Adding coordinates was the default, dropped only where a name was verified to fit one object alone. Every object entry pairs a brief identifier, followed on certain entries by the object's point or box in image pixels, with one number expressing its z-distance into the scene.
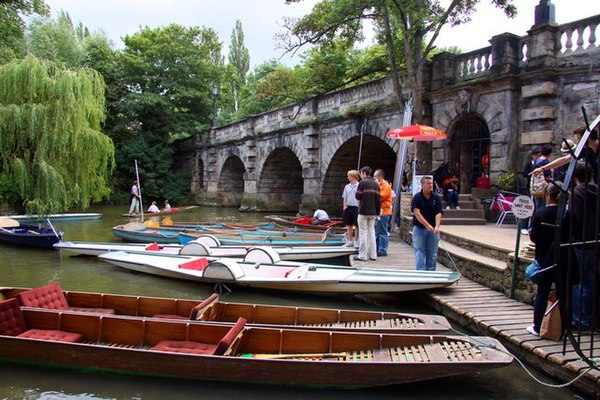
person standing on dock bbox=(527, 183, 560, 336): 4.27
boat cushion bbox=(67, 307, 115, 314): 5.66
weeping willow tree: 12.26
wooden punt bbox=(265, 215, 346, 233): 12.90
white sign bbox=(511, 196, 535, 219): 5.48
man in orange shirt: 8.80
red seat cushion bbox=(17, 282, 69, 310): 5.30
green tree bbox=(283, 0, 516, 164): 11.66
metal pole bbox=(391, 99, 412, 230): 11.73
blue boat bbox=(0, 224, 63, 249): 11.89
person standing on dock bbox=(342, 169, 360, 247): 8.82
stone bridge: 9.99
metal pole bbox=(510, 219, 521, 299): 5.51
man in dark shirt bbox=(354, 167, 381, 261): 7.70
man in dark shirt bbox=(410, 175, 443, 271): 6.48
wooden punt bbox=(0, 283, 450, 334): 4.94
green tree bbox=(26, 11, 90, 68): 27.44
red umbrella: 10.05
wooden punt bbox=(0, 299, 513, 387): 4.05
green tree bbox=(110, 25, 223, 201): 28.88
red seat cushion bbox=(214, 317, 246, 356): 4.21
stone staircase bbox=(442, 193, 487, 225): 10.48
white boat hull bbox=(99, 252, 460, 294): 6.44
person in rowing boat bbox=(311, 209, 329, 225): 13.69
